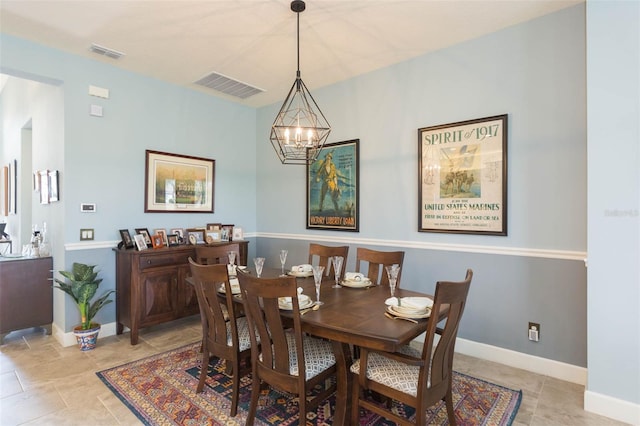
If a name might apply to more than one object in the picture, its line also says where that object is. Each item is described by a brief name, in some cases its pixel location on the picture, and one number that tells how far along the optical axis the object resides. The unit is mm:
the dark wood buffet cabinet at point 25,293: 3336
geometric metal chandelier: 2490
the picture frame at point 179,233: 3975
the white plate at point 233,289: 2305
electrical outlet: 2680
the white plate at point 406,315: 1803
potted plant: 3117
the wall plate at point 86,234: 3348
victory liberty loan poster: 3822
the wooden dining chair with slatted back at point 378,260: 2773
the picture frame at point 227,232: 4319
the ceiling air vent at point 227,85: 3844
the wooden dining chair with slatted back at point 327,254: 3082
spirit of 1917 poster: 2850
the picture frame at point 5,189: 5484
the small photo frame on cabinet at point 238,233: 4484
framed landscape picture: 3854
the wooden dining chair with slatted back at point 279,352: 1715
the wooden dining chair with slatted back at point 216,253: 2936
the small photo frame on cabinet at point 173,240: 3845
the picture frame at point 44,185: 3584
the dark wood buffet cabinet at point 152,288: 3281
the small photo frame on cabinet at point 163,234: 3728
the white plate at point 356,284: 2512
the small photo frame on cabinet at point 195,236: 3969
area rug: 2068
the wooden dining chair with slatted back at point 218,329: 2070
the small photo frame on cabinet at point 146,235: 3641
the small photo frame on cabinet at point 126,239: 3516
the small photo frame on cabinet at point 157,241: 3615
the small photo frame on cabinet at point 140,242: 3446
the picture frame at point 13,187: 5038
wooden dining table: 1605
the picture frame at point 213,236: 4102
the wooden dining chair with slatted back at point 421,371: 1603
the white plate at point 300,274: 2836
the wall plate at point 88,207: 3348
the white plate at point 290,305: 1935
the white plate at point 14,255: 3592
